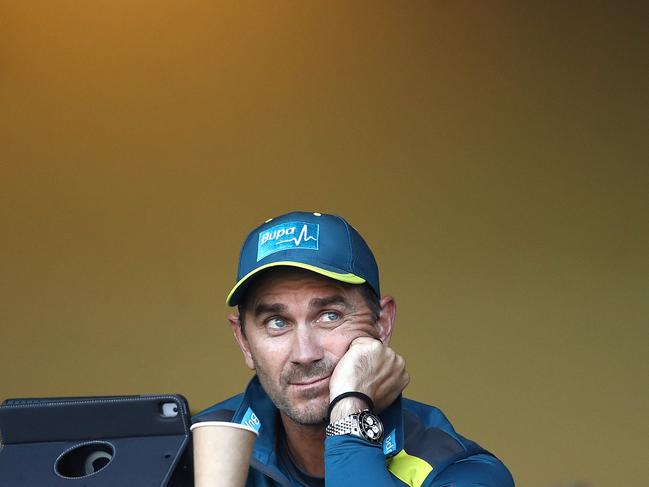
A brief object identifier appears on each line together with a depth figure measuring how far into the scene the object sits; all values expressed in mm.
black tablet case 5598
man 5850
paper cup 5601
